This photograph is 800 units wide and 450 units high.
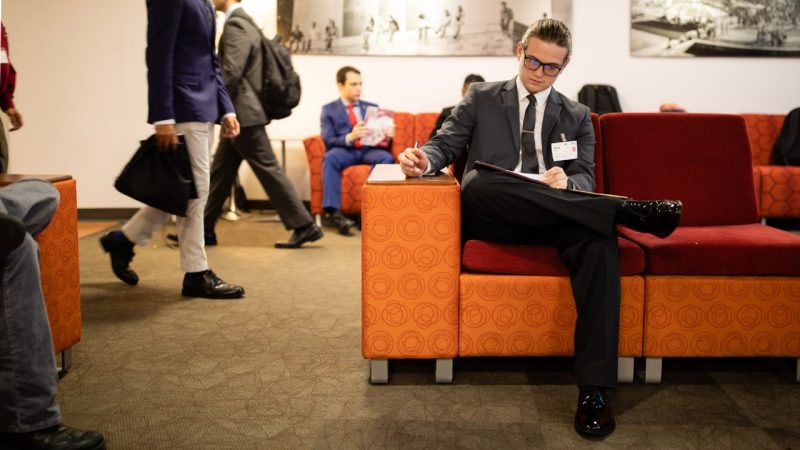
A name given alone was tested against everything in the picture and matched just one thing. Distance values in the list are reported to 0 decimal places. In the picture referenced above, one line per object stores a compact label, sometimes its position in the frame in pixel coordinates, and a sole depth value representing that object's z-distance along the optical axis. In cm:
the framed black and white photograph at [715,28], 623
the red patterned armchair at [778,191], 540
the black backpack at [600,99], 613
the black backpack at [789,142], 570
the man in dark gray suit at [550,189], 197
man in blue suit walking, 287
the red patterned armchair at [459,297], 215
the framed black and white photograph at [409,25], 616
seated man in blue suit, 548
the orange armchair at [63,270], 214
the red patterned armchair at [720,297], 217
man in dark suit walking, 417
